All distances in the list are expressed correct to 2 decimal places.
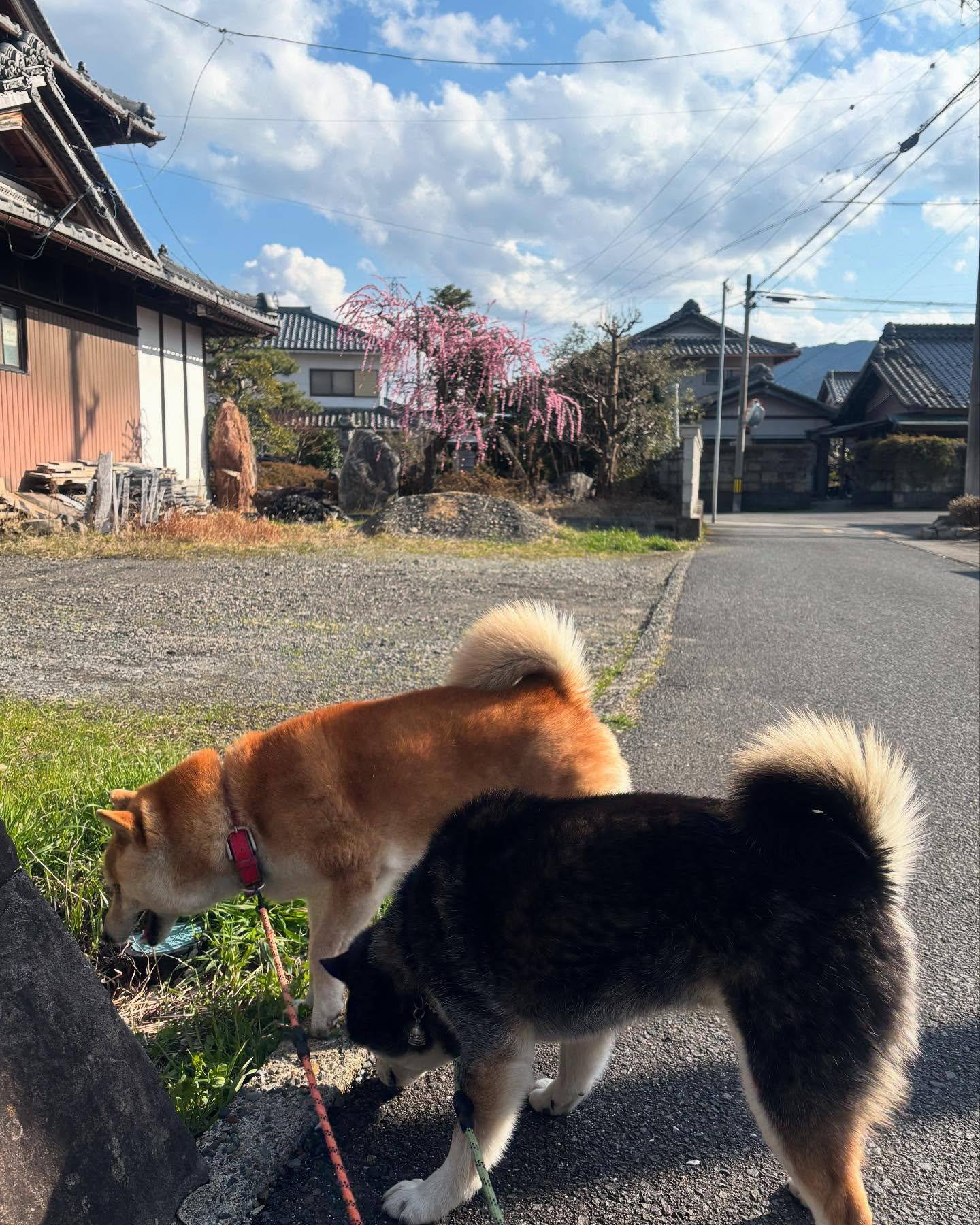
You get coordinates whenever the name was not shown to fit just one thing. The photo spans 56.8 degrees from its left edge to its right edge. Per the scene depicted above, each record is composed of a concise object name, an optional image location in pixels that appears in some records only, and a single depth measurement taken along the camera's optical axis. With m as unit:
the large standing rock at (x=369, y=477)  20.23
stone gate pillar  18.62
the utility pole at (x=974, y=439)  20.64
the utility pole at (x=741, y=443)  32.94
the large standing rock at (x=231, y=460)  18.83
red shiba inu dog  2.56
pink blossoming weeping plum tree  20.34
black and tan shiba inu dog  1.77
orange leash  1.80
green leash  1.85
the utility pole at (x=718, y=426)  26.83
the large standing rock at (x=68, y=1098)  1.63
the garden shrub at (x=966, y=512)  19.41
